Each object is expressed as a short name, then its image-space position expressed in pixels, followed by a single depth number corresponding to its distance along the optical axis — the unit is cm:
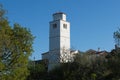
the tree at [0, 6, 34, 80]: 2576
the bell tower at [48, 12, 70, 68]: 6655
